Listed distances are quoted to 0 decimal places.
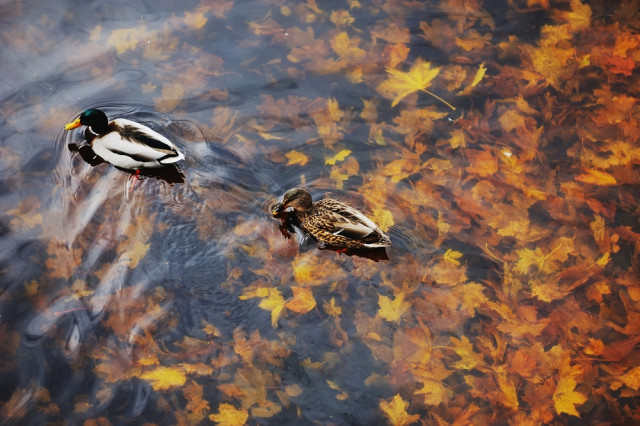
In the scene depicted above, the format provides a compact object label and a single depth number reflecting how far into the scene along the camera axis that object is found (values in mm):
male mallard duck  10297
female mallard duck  9258
